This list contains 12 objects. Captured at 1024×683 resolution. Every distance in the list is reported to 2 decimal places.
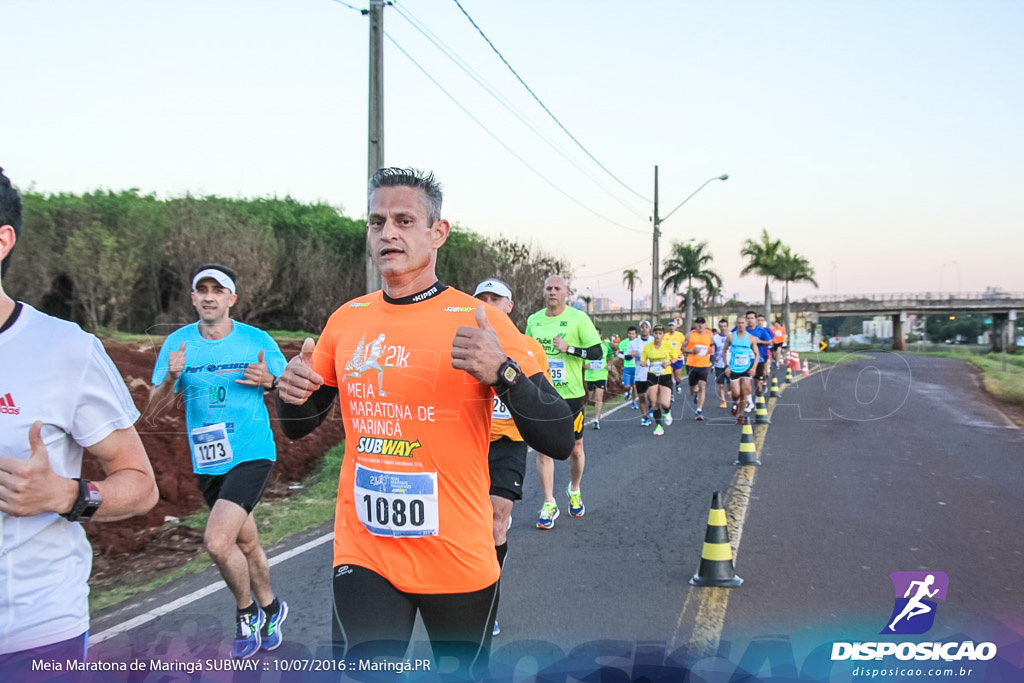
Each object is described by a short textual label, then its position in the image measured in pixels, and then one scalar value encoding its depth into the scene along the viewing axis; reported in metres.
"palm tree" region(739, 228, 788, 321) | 58.41
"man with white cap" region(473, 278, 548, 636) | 4.64
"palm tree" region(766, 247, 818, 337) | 59.56
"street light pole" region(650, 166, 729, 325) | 31.95
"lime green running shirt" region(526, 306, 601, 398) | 7.28
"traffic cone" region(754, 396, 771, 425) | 15.05
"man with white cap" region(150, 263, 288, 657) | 4.35
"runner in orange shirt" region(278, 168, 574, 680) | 2.63
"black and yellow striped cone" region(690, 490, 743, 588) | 5.49
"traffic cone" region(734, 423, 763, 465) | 10.61
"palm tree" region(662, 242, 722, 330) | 52.34
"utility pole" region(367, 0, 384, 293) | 10.77
